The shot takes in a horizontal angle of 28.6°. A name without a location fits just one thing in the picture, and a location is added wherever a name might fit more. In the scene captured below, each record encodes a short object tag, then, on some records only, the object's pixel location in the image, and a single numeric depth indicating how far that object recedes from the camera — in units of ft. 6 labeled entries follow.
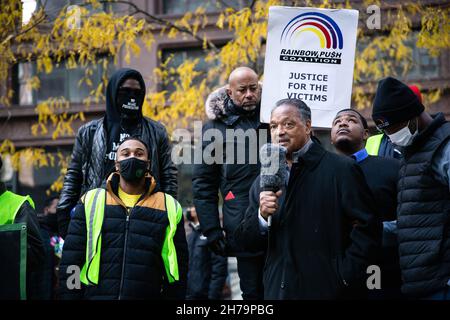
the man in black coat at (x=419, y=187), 20.06
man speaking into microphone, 19.48
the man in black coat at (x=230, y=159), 26.05
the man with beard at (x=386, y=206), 22.68
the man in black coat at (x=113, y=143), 26.89
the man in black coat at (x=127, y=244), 23.04
